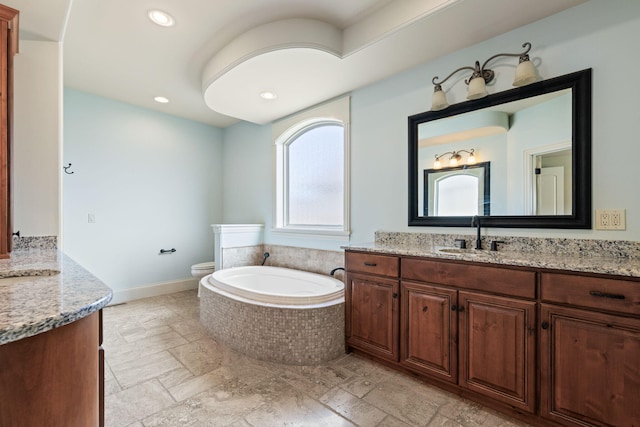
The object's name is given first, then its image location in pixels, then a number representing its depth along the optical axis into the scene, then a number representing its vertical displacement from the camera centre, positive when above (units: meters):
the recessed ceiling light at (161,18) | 2.05 +1.44
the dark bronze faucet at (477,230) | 2.01 -0.13
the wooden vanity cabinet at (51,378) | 0.61 -0.39
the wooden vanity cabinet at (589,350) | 1.25 -0.65
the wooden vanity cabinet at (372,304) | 2.02 -0.69
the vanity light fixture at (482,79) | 1.78 +0.91
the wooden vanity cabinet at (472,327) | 1.51 -0.69
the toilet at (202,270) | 3.68 -0.75
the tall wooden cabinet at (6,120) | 1.50 +0.49
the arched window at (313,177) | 3.18 +0.42
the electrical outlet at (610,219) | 1.61 -0.04
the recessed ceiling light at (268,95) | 2.91 +1.22
